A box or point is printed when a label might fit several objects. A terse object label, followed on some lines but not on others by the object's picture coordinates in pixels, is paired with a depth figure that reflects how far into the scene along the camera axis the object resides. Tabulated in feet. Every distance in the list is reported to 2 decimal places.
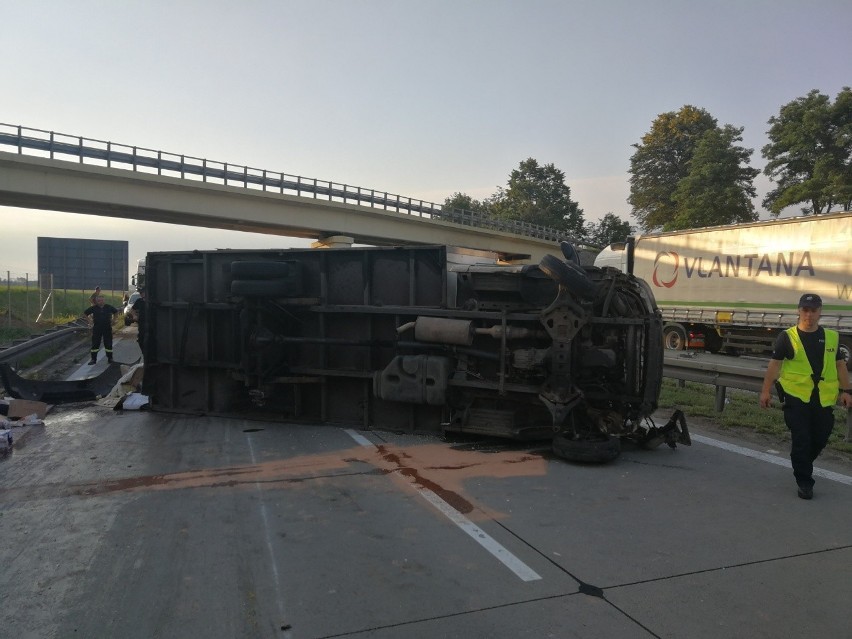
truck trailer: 54.90
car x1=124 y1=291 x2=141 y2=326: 73.16
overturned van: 21.45
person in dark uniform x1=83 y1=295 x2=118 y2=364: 44.83
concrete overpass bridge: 82.02
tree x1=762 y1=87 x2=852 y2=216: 116.16
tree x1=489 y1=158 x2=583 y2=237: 242.99
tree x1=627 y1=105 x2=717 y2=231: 169.78
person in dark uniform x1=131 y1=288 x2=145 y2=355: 29.43
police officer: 17.04
